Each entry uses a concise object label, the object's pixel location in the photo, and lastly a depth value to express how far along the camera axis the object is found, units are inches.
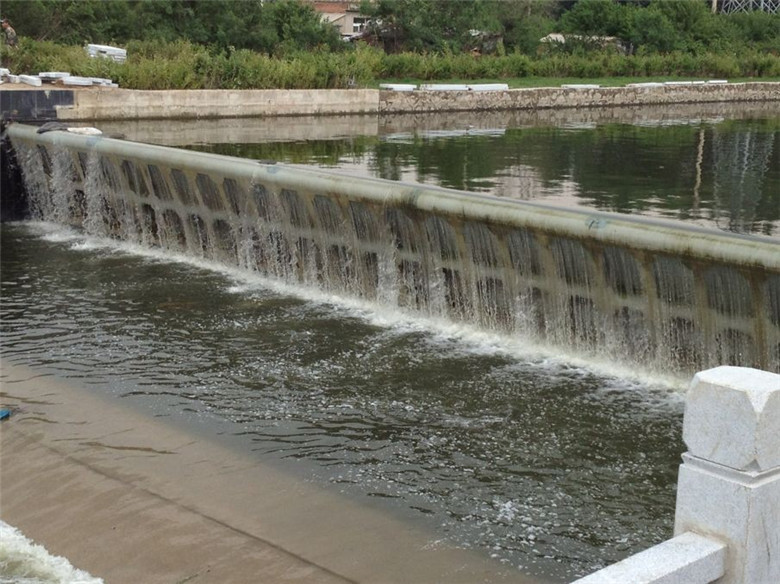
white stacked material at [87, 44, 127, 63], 1176.2
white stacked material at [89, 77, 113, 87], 1056.8
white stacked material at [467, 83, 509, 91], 1489.9
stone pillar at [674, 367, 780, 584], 173.2
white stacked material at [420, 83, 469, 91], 1462.8
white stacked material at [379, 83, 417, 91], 1393.5
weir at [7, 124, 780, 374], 381.4
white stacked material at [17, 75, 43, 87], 928.3
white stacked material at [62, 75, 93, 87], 1003.4
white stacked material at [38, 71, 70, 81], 1001.5
